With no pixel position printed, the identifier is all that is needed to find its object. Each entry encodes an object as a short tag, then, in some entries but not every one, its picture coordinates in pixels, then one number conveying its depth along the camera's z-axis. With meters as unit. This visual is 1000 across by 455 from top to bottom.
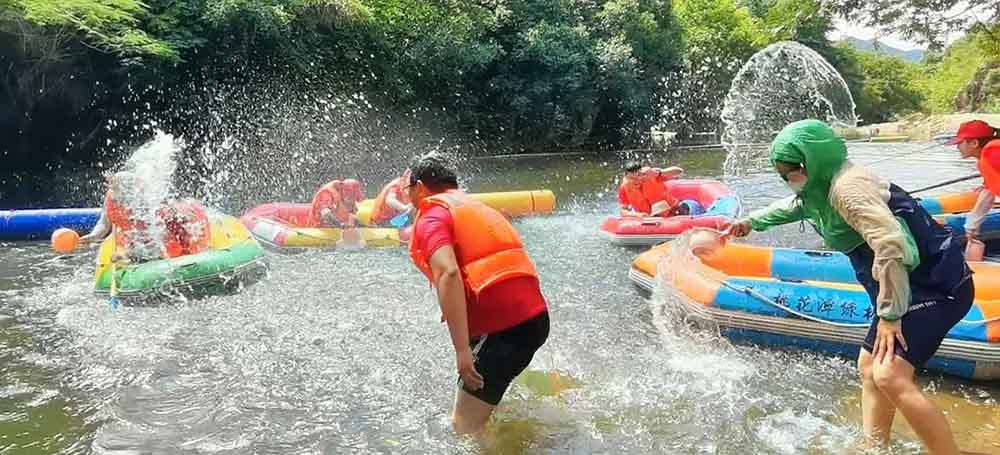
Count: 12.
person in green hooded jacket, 3.11
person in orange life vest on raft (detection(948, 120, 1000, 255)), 6.54
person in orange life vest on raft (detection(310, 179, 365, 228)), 10.34
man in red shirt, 3.34
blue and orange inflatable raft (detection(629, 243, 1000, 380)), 5.07
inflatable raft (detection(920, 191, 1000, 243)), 7.52
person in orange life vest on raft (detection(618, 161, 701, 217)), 10.65
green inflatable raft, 7.28
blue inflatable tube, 11.77
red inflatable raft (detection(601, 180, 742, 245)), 9.95
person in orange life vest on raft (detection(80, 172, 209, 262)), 7.60
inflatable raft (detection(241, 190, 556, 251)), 9.92
